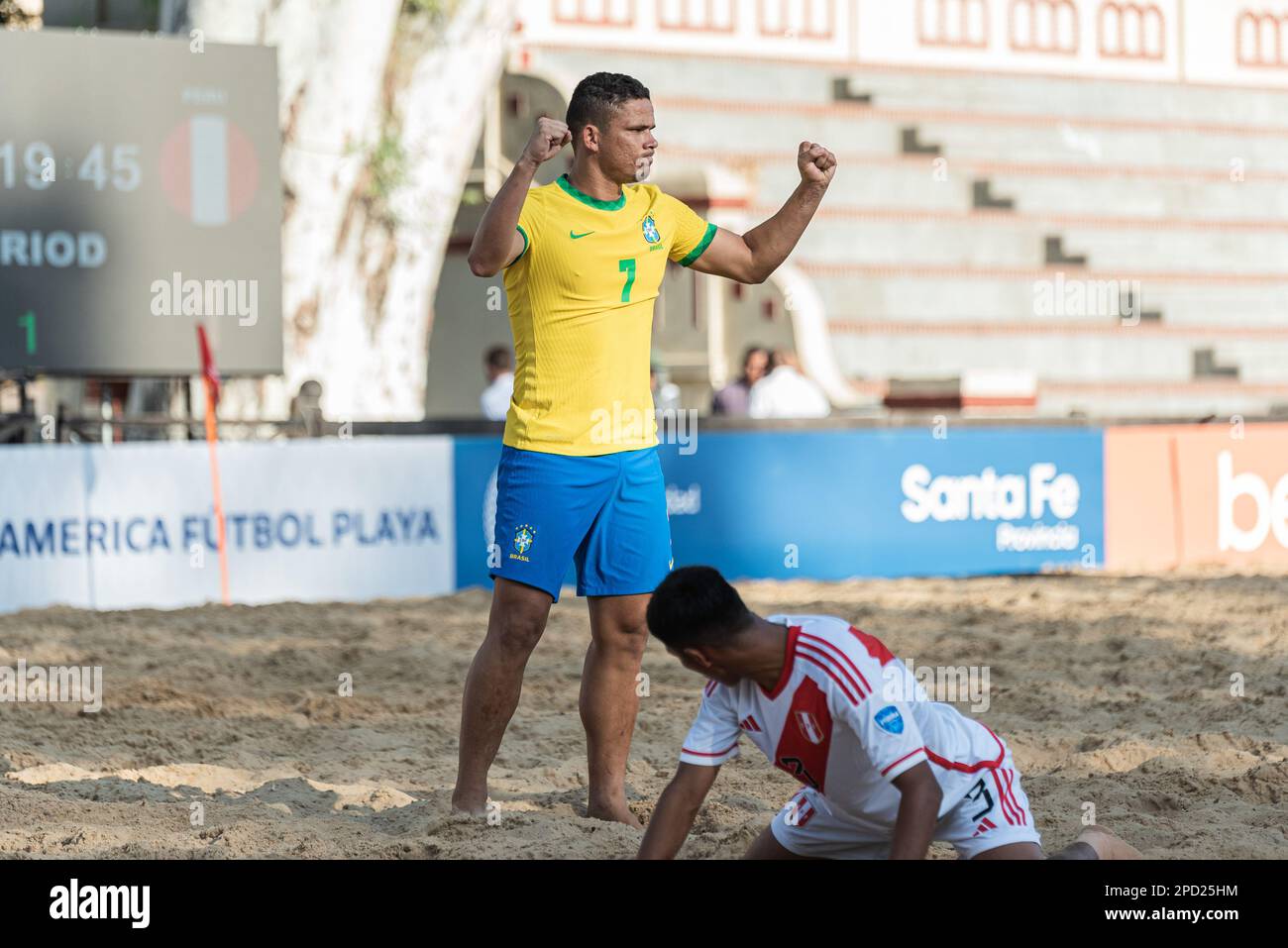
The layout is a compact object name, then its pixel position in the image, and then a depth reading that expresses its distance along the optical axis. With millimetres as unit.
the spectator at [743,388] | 13188
